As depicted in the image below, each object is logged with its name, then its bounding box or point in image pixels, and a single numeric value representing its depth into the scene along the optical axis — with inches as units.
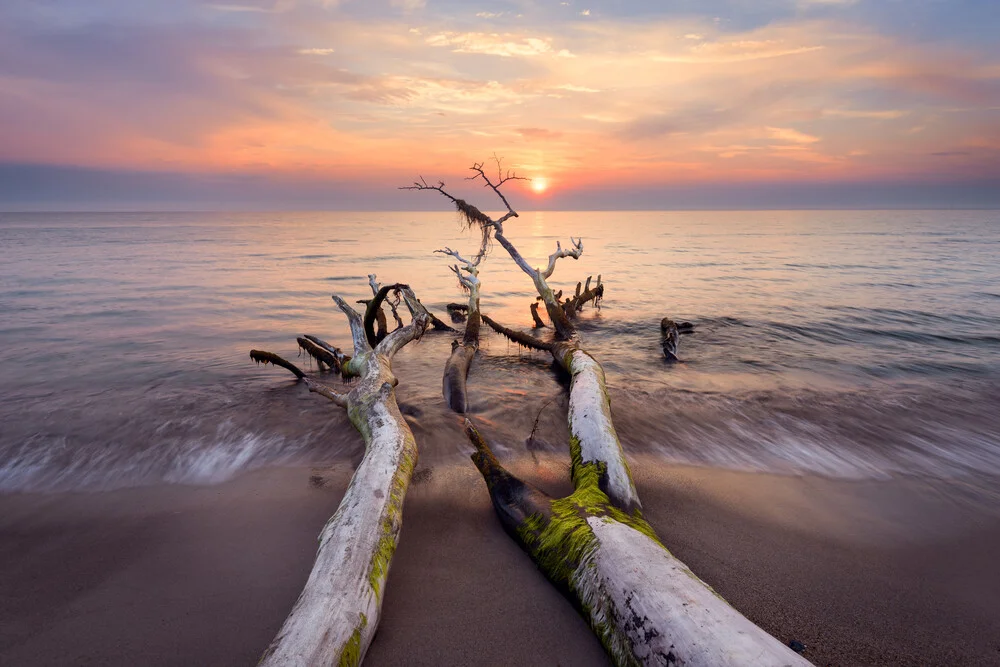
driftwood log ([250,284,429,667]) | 97.0
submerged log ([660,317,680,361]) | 422.9
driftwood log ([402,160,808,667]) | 90.4
